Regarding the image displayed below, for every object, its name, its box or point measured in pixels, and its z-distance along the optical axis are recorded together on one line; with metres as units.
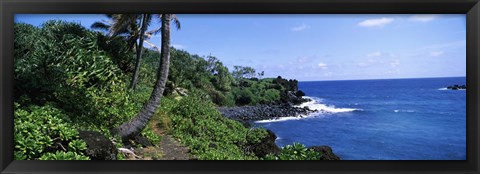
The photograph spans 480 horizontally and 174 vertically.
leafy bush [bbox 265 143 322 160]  3.76
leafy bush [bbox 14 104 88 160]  3.10
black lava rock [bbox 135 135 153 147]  4.16
